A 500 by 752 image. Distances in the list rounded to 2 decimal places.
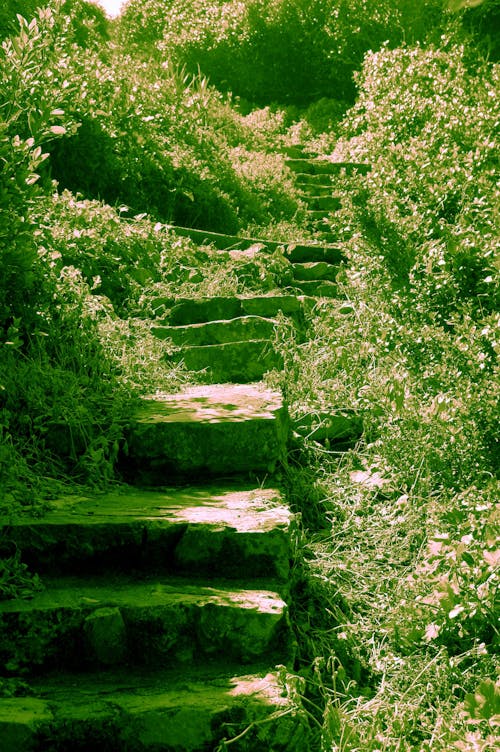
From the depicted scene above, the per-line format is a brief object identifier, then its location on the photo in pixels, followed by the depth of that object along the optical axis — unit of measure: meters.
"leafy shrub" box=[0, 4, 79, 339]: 3.48
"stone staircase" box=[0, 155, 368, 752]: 2.26
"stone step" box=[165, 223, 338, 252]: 6.75
